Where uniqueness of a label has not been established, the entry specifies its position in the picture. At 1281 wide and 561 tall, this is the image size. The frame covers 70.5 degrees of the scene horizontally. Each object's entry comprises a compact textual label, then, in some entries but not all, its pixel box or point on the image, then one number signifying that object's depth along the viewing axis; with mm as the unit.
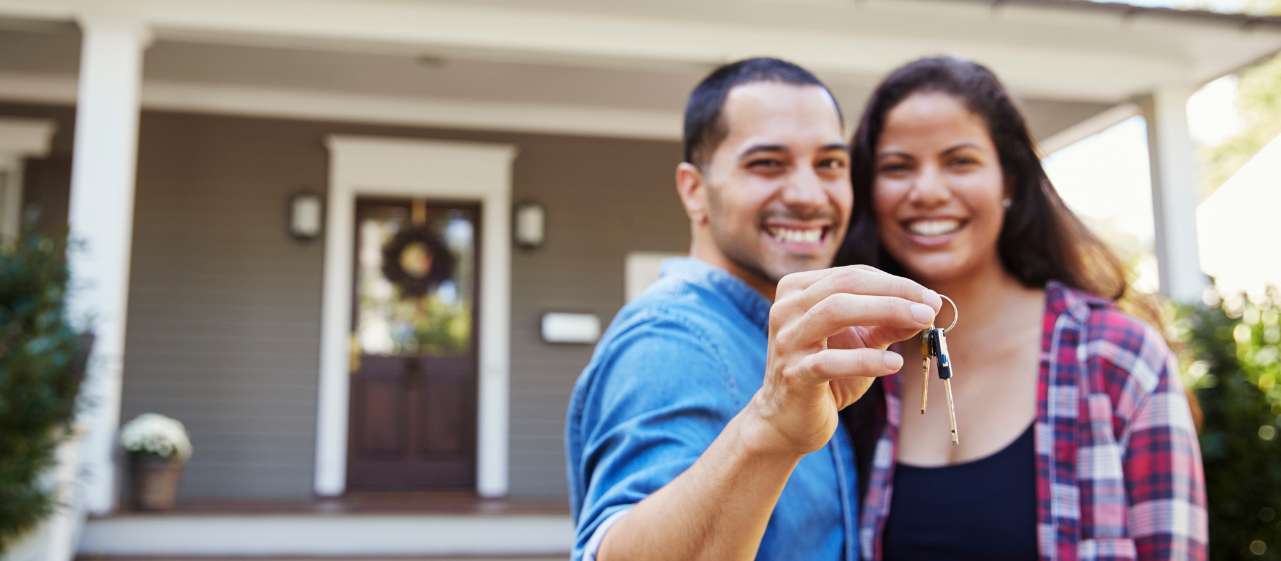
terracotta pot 4801
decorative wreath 6551
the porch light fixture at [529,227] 6500
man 804
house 4941
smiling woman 1368
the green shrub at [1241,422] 3951
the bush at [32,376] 3789
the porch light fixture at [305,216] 6203
